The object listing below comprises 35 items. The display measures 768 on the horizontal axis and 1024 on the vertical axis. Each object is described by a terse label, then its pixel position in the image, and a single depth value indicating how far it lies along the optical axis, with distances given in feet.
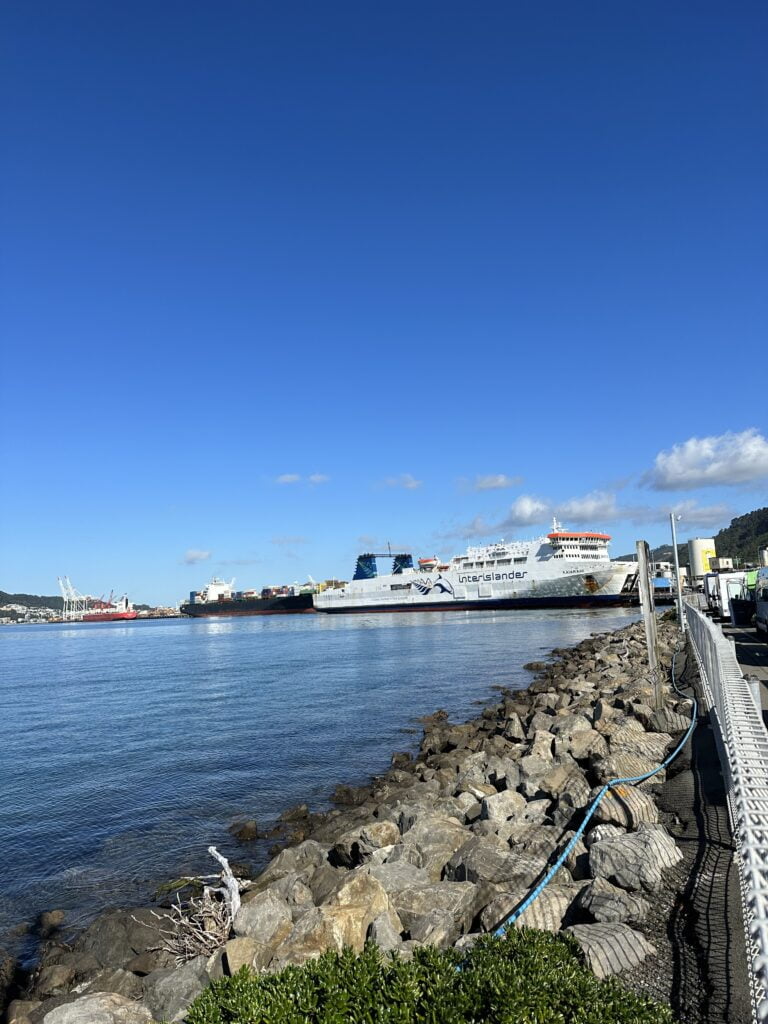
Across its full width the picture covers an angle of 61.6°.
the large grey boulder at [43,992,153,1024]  15.37
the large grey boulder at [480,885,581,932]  15.46
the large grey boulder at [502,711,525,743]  43.29
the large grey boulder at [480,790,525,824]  26.21
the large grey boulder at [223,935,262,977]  15.52
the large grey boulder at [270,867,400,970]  15.66
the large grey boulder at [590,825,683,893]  16.29
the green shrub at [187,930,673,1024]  9.99
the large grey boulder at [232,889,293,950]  16.75
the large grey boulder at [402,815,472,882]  21.99
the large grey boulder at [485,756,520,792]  31.03
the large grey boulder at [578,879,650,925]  14.85
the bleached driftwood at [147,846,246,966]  17.98
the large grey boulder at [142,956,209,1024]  15.44
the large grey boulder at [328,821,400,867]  24.80
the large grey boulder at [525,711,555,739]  42.70
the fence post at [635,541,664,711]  39.96
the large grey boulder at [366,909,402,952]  15.70
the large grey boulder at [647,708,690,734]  31.73
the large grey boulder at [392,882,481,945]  16.05
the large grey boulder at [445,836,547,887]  18.90
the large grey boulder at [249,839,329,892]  24.21
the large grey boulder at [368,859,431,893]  19.24
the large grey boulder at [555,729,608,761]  30.99
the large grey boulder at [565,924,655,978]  12.91
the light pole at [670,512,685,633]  82.03
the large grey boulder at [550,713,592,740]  36.83
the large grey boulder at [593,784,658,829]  20.22
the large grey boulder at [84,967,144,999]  18.58
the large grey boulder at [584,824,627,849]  19.19
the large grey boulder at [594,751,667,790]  24.58
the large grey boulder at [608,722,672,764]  27.29
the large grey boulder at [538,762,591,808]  23.75
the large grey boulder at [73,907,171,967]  22.11
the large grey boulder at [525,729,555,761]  34.30
